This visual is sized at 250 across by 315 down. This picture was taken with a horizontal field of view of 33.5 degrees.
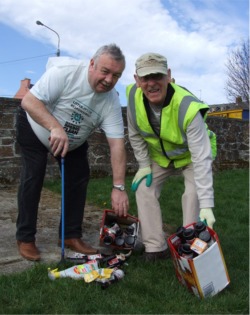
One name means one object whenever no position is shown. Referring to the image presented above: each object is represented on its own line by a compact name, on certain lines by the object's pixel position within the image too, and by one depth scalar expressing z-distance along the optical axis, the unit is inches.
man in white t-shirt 127.1
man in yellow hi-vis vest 127.2
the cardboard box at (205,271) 105.0
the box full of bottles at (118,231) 146.3
